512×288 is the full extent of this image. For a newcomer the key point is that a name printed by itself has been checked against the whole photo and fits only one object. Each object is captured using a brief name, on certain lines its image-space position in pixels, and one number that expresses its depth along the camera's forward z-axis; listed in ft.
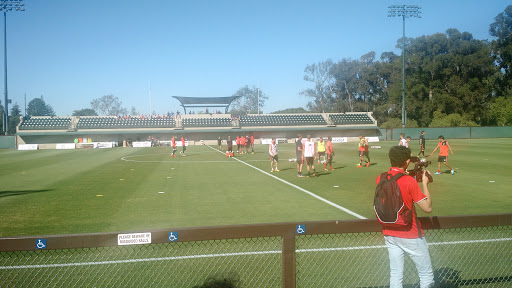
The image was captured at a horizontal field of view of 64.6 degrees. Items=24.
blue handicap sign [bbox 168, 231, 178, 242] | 12.45
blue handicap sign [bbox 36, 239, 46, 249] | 11.84
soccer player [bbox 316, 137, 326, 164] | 74.63
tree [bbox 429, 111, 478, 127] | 205.98
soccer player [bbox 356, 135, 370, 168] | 77.78
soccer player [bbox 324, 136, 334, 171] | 71.85
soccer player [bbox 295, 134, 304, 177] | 61.57
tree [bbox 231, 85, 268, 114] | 390.21
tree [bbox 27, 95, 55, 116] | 451.53
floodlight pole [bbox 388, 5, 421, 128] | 163.22
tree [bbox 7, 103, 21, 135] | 349.12
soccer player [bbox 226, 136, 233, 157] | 108.09
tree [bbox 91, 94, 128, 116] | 409.49
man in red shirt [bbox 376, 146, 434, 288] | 13.73
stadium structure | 200.34
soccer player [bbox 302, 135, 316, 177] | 62.03
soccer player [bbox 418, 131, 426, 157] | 92.38
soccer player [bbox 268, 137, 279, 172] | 70.28
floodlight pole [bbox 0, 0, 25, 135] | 162.61
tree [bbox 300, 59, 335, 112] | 300.20
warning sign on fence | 12.30
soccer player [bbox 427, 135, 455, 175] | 64.29
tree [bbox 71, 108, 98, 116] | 441.27
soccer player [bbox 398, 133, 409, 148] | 73.26
